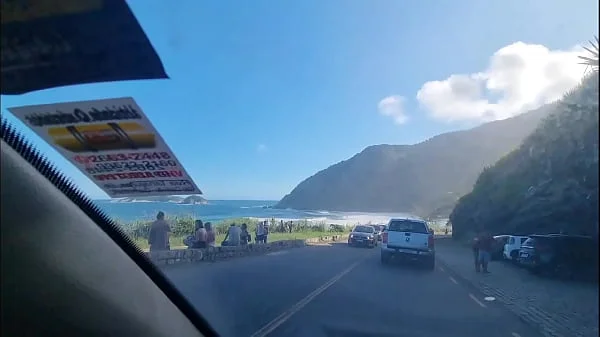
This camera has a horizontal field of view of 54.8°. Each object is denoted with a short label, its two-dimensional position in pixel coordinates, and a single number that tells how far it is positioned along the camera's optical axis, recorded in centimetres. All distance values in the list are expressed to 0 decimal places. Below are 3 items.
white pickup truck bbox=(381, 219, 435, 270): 841
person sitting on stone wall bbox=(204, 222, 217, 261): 678
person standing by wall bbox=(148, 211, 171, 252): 521
